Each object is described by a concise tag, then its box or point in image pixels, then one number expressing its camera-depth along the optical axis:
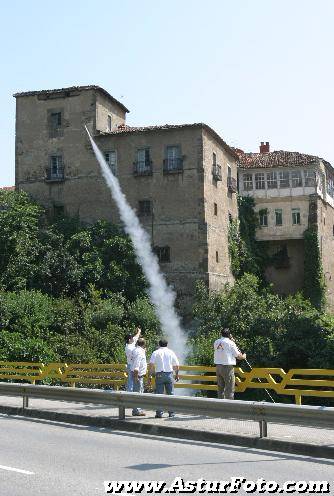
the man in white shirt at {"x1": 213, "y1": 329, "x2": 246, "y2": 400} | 15.88
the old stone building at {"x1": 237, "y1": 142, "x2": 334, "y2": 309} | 56.34
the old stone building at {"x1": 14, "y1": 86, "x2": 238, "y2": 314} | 46.66
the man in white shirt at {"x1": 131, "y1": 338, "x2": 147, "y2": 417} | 16.62
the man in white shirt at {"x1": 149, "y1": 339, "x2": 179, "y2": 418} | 15.96
